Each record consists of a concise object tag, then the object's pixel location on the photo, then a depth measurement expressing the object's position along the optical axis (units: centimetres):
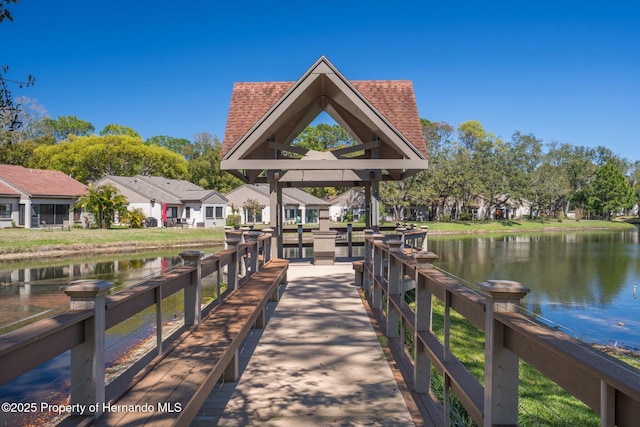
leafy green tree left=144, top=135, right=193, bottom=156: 9438
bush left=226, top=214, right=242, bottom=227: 4697
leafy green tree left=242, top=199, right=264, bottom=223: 4919
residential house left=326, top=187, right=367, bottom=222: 5952
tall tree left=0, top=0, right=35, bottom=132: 570
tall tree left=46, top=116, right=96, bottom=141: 8088
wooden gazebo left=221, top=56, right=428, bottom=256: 1072
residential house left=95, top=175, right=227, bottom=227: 4281
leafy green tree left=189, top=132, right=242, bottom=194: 6344
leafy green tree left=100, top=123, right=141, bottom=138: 7812
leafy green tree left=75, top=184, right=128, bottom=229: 3519
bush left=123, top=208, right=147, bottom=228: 3907
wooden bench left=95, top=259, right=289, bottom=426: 282
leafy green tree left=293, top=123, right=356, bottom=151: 6950
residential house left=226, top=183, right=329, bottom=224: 5178
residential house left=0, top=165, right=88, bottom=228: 3556
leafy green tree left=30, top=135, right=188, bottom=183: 5231
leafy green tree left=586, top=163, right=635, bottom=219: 7081
